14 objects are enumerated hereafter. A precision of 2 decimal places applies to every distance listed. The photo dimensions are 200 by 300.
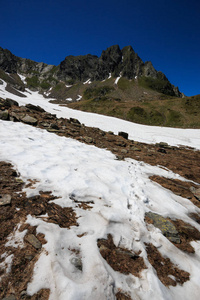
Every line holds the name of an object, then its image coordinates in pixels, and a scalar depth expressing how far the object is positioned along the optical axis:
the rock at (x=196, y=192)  5.98
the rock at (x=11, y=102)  15.76
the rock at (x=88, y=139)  11.71
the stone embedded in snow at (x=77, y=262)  2.48
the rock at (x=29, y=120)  12.14
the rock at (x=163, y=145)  15.83
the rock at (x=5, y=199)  3.62
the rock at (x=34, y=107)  16.34
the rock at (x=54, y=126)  12.67
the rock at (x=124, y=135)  17.03
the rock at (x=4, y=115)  11.16
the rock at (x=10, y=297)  1.94
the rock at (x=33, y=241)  2.69
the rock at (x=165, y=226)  3.69
